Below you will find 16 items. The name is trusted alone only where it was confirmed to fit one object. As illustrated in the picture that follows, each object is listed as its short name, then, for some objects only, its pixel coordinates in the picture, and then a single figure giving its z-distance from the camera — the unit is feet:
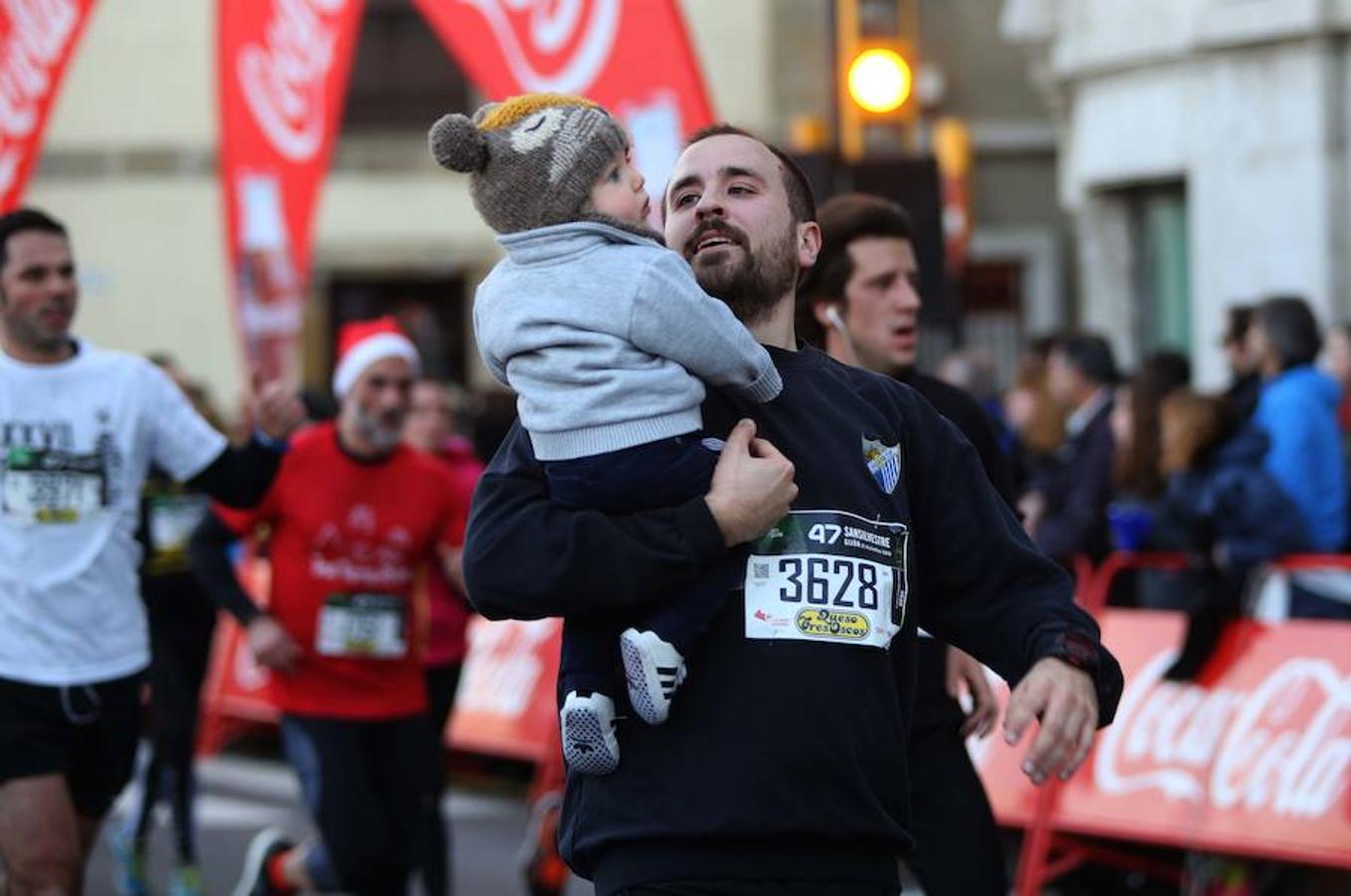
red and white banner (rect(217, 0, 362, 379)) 76.54
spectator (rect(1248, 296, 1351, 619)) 63.57
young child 25.03
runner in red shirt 51.42
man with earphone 37.58
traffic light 87.76
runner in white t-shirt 43.19
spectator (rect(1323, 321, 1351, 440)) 80.12
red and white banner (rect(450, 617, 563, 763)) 80.89
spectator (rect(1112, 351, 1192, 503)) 67.72
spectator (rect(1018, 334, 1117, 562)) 68.49
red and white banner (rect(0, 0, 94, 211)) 73.23
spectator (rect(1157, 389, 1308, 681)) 59.41
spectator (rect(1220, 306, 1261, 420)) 66.80
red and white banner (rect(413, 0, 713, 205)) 57.88
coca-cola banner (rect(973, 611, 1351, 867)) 55.47
